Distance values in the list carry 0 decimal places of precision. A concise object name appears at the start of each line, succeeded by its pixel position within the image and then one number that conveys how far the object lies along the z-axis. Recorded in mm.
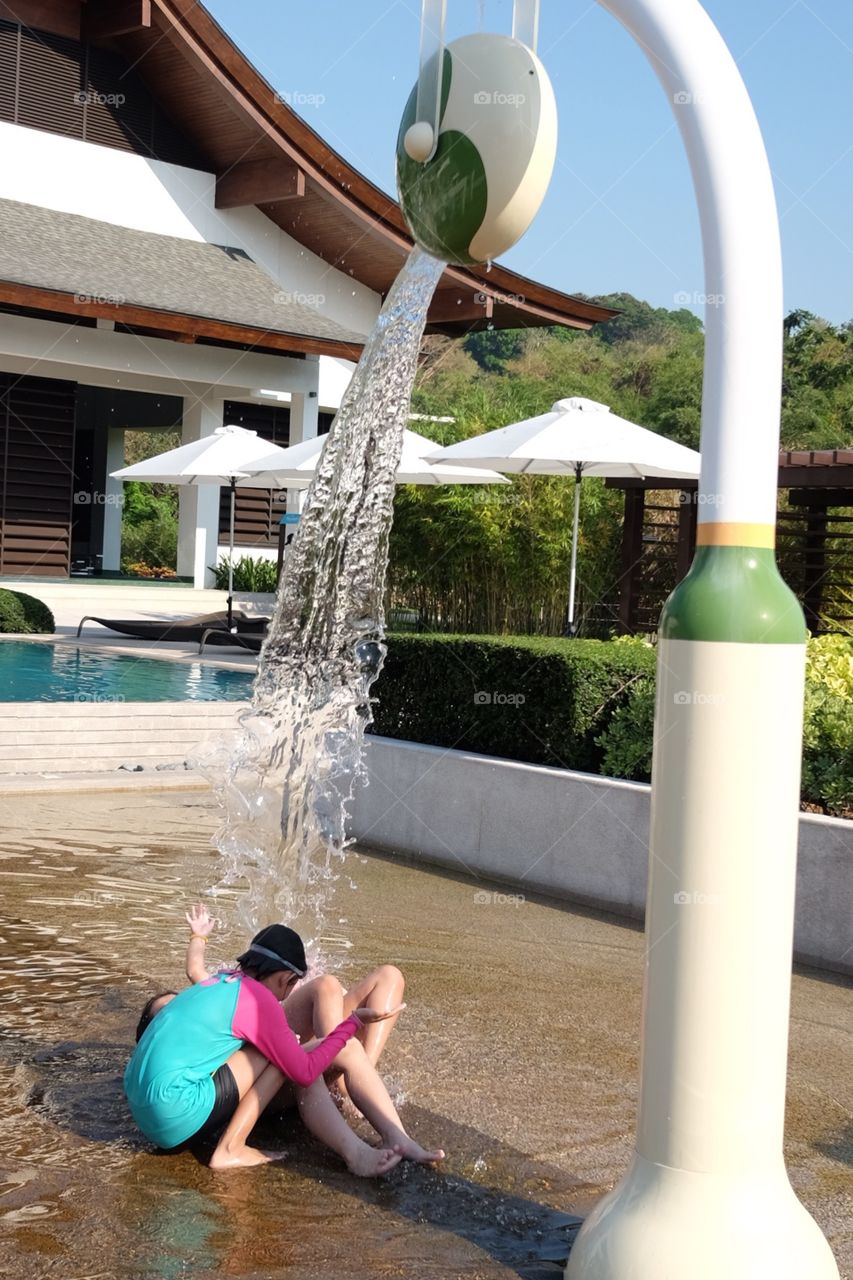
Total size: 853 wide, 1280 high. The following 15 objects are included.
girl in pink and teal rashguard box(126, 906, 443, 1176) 4070
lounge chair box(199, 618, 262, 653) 17953
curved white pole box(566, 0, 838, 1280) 3262
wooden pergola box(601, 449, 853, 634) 14585
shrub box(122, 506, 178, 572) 38906
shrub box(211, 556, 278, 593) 24250
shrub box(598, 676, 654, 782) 8367
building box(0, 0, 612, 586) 21344
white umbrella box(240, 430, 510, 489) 16797
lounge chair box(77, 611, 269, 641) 19219
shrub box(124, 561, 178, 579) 27706
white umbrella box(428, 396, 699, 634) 13891
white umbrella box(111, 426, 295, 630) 19219
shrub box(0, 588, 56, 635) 19094
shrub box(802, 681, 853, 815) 7539
